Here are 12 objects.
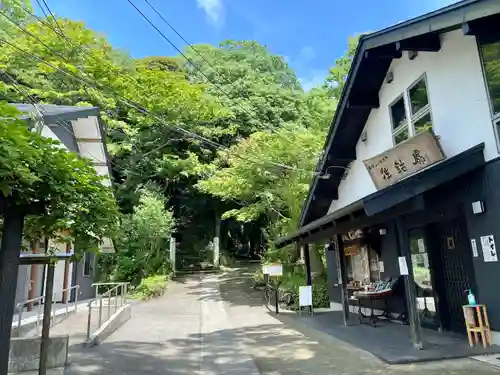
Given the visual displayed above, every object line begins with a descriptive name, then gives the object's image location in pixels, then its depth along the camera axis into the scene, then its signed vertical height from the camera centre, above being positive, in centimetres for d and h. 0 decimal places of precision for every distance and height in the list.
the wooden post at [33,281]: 1127 -17
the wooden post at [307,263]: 1152 +11
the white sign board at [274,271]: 1180 -10
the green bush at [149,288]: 1616 -74
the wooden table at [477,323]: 565 -94
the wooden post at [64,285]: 1301 -38
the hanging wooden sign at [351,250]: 1103 +45
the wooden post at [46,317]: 463 -53
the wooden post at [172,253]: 2210 +109
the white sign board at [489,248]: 553 +18
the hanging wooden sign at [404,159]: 666 +201
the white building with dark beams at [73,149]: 966 +395
